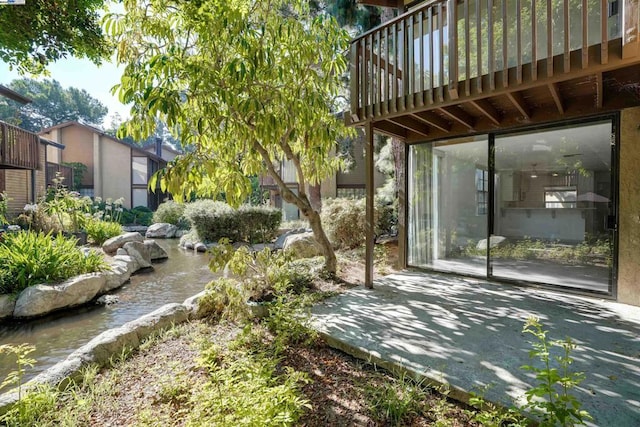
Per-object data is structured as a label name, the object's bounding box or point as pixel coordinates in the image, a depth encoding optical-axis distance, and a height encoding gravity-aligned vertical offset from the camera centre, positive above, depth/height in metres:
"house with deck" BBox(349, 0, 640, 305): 3.22 +0.94
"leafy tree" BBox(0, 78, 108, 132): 34.66 +12.36
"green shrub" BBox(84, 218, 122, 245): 8.58 -0.56
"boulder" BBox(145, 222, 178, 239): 13.38 -0.94
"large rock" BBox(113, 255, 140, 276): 6.76 -1.16
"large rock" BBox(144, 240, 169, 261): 8.27 -1.11
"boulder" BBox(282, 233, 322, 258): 6.76 -0.83
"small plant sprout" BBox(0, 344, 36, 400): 1.92 -0.94
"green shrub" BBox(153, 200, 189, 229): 14.73 -0.26
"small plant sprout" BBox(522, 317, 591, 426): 1.46 -0.94
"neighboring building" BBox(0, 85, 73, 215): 9.44 +1.63
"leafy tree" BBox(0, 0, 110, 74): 4.29 +2.61
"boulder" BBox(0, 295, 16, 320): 4.38 -1.33
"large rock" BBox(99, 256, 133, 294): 5.60 -1.24
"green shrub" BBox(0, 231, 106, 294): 4.75 -0.82
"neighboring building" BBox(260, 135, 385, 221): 14.18 +1.23
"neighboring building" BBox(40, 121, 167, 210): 19.05 +3.19
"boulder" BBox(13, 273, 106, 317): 4.41 -1.26
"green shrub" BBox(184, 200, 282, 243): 10.21 -0.42
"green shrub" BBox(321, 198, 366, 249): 7.59 -0.38
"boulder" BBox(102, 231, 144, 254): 7.90 -0.82
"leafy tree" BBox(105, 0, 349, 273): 3.10 +1.39
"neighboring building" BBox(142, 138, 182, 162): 24.70 +5.31
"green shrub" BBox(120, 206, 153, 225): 16.69 -0.39
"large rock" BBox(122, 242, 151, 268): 7.37 -1.03
